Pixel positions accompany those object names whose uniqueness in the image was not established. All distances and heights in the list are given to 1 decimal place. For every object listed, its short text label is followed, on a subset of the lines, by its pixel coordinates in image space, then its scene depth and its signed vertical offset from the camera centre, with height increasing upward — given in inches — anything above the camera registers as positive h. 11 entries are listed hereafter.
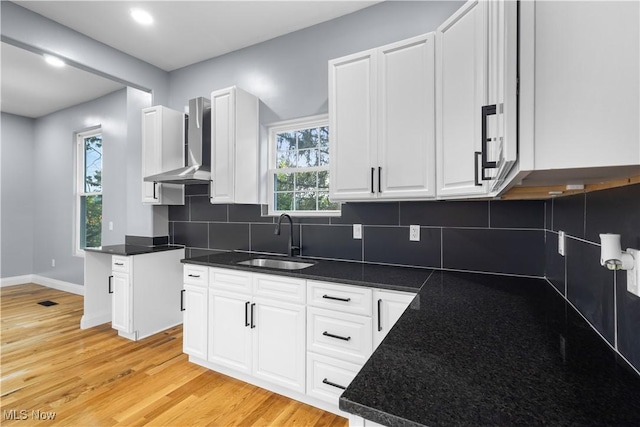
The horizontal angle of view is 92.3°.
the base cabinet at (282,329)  72.6 -31.8
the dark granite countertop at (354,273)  70.4 -16.4
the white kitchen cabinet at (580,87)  19.7 +8.4
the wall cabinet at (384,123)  73.8 +22.5
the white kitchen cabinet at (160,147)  128.0 +26.7
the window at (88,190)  184.7 +12.2
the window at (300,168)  108.3 +15.5
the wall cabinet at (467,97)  32.7 +19.9
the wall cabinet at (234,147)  109.7 +23.1
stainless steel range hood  117.6 +26.7
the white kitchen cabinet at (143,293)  117.4 -33.2
